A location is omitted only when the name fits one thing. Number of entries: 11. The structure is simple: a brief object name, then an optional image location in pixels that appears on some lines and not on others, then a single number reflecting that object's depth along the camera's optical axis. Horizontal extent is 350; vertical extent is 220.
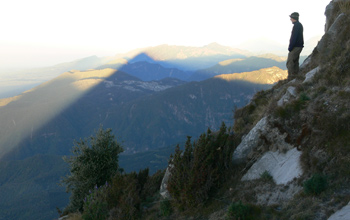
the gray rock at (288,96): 9.12
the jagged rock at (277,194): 6.08
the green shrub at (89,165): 15.43
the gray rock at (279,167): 6.62
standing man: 12.49
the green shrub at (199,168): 7.61
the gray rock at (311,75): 9.75
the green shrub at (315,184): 5.53
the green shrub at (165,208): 8.02
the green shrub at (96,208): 9.10
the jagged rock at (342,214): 4.44
